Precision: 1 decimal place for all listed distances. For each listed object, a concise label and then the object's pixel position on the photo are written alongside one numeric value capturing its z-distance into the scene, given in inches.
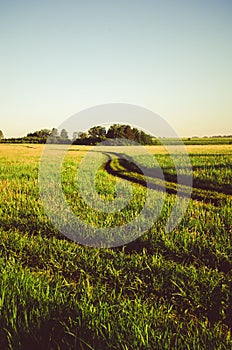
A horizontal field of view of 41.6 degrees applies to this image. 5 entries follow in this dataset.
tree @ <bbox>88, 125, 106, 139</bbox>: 1873.2
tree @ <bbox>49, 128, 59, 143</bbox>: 2637.3
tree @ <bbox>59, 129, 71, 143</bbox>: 2651.6
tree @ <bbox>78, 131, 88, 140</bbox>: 2361.0
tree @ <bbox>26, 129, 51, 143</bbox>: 3161.2
